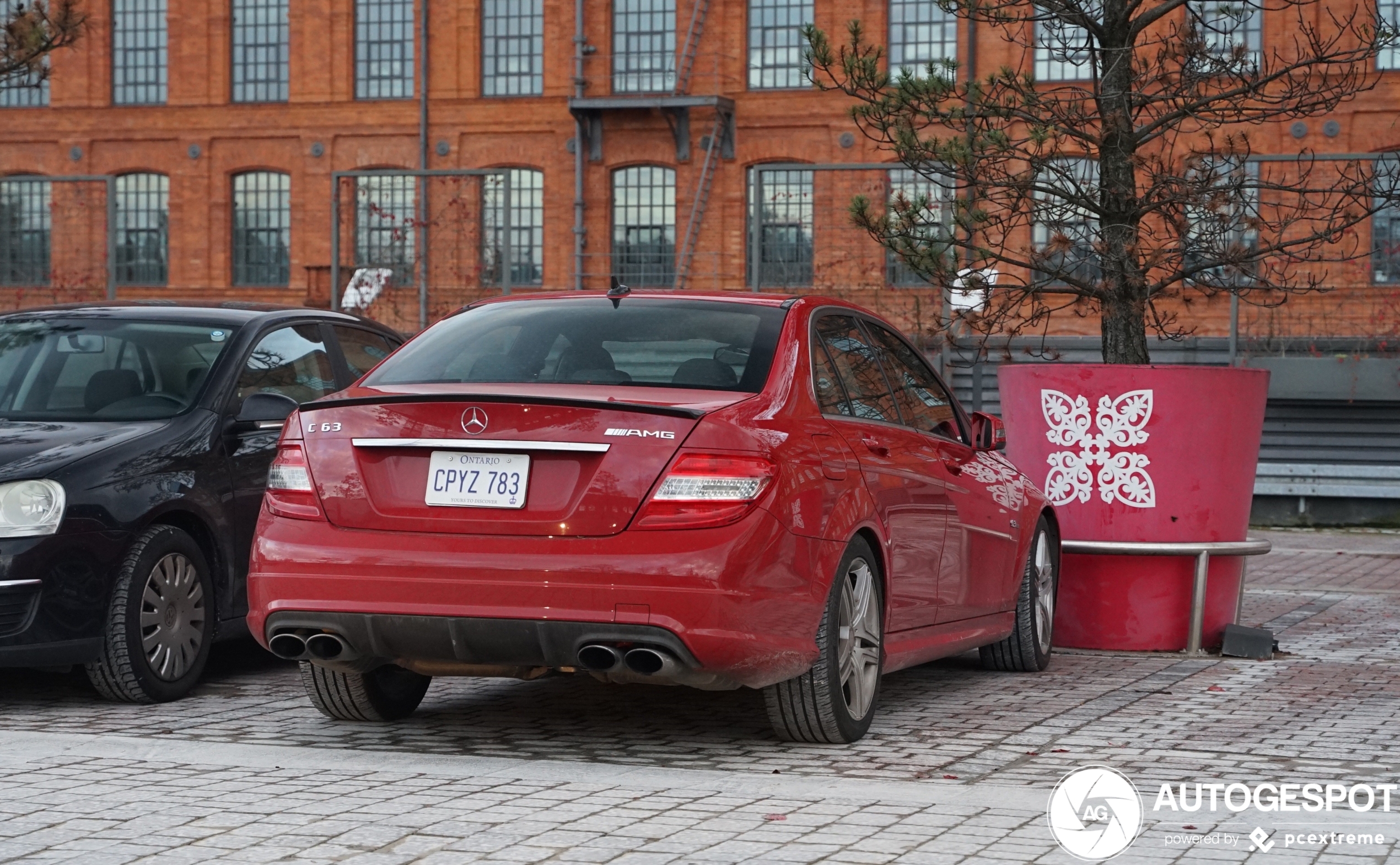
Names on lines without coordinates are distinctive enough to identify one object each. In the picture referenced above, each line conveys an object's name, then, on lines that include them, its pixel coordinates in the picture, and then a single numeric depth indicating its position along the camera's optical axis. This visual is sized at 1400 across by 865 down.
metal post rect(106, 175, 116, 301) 22.53
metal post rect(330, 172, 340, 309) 22.23
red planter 9.15
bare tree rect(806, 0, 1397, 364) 9.73
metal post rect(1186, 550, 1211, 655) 9.19
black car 7.10
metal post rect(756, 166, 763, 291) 19.23
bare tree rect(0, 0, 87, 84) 15.09
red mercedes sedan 5.73
